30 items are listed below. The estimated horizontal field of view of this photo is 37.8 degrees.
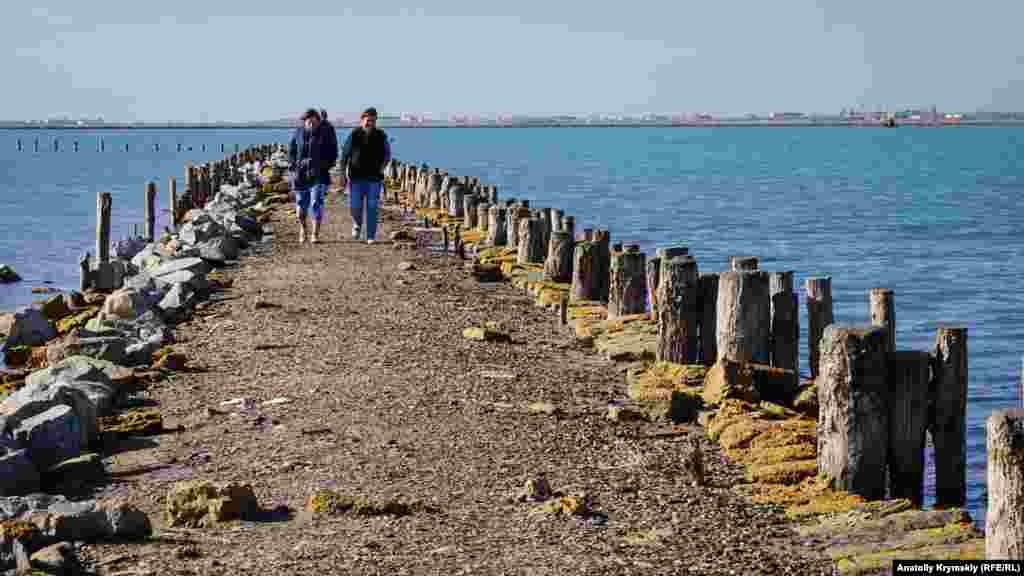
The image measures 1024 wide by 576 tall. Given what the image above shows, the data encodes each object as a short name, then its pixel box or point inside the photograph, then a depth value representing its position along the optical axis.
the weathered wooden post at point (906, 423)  9.26
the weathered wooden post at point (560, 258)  18.52
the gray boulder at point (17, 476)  9.03
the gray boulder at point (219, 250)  20.95
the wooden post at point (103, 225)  28.73
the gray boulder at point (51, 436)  9.73
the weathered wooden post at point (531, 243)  20.64
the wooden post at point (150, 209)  34.97
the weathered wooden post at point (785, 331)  12.23
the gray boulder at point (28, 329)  17.89
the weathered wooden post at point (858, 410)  9.09
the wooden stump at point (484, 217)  26.05
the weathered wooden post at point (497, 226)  23.34
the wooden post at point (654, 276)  14.80
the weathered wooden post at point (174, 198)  39.59
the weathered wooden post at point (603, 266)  17.20
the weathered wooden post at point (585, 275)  17.14
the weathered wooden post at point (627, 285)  15.30
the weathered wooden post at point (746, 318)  11.88
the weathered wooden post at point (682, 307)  12.51
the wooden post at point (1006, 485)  7.20
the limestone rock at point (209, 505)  8.41
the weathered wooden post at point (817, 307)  12.85
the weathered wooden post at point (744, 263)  13.74
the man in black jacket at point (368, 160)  21.20
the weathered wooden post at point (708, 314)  12.56
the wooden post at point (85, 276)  25.14
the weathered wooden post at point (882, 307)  11.78
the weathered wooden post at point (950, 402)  9.58
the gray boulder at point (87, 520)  7.99
